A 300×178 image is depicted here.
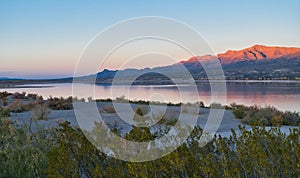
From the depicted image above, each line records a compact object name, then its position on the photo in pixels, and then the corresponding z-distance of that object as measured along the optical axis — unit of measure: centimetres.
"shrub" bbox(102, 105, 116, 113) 1677
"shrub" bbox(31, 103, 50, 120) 1504
